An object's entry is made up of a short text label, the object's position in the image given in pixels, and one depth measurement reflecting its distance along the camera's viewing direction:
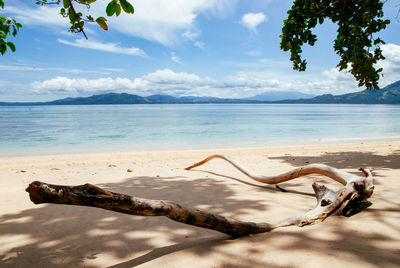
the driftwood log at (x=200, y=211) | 1.55
